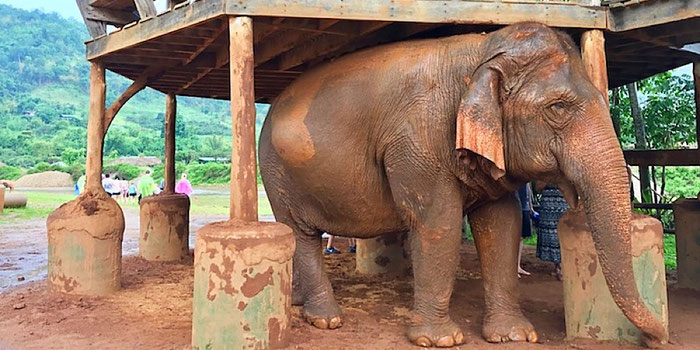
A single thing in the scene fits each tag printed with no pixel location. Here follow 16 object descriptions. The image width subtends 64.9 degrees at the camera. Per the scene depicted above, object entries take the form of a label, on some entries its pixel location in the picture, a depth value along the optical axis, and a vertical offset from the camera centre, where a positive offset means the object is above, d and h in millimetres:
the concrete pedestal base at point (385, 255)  7441 -853
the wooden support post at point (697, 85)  6633 +1236
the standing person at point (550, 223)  6453 -404
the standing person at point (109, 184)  20859 +557
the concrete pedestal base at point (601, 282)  4168 -723
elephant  3920 +262
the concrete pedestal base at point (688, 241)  6047 -598
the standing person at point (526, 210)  7137 -264
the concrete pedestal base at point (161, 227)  8070 -433
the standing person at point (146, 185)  18656 +422
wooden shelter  4391 +1534
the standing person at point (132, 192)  27584 +314
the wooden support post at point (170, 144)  8711 +850
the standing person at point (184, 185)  16750 +372
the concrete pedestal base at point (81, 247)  5879 -508
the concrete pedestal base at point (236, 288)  3885 -655
